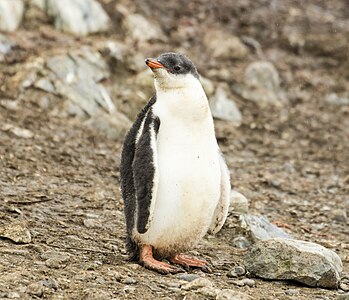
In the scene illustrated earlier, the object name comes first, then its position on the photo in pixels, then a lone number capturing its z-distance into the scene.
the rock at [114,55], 17.42
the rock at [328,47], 21.36
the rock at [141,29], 18.94
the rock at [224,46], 19.95
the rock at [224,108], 17.84
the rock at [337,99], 19.78
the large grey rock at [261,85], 19.06
